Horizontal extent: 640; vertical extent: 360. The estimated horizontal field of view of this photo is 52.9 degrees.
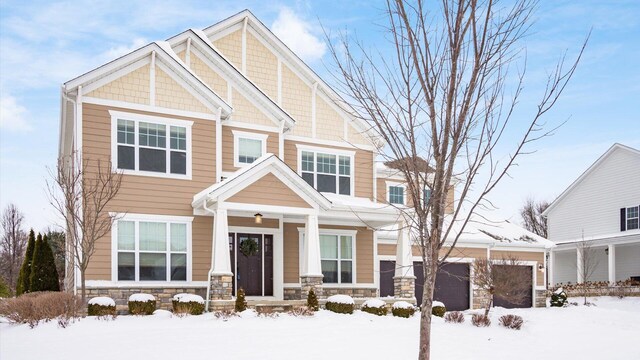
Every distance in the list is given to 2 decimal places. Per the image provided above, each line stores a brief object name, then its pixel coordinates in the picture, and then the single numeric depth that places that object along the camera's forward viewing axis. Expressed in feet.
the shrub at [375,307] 64.18
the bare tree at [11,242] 145.79
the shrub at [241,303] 57.93
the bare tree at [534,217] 202.59
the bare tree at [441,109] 23.05
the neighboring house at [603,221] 112.57
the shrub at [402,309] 64.90
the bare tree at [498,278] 69.26
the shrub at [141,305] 55.98
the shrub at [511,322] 63.10
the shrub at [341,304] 61.31
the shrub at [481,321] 62.28
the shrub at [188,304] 56.22
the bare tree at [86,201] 55.62
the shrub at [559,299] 93.97
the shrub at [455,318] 63.36
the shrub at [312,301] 60.95
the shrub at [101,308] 54.03
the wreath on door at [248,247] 67.72
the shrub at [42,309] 50.29
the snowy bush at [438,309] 67.46
